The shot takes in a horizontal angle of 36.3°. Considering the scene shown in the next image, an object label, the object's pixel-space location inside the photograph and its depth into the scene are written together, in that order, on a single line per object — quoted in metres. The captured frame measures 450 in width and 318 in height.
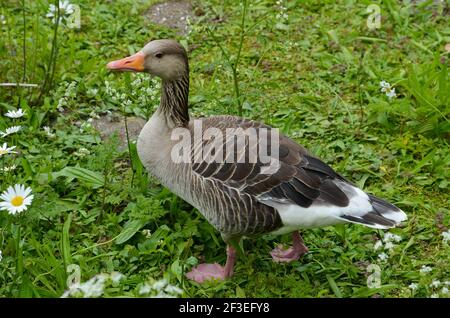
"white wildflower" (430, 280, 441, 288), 3.59
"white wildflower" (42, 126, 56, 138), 4.62
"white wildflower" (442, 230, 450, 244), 3.72
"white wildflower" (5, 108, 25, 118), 4.38
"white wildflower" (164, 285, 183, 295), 2.72
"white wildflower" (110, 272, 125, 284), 2.93
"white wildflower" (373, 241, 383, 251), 3.73
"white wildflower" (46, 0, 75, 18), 5.34
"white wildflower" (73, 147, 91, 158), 4.50
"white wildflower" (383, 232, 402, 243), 3.80
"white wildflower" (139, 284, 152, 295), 2.73
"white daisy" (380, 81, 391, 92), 4.87
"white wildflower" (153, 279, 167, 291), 2.71
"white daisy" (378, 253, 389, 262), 3.73
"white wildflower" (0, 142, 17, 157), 3.95
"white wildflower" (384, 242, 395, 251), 3.73
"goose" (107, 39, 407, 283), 3.72
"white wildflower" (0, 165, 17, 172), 4.10
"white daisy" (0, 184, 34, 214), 3.61
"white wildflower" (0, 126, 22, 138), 4.18
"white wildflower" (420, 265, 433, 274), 3.66
